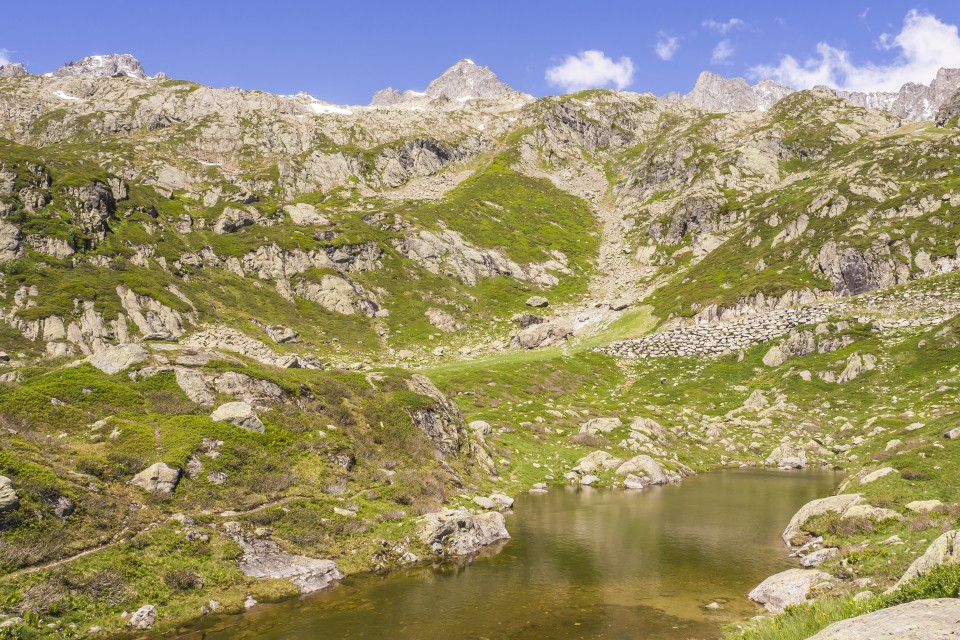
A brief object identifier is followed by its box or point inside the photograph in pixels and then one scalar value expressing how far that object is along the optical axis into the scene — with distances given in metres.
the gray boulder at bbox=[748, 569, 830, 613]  20.12
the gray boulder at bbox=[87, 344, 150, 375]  34.56
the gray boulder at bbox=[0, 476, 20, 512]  19.94
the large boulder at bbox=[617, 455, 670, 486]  47.64
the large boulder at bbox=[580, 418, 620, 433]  60.11
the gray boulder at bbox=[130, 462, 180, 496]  25.73
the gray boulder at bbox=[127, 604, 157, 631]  18.95
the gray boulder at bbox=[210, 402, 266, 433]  32.38
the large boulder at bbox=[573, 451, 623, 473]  49.56
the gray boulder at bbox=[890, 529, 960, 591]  14.27
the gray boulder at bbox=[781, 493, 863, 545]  29.53
